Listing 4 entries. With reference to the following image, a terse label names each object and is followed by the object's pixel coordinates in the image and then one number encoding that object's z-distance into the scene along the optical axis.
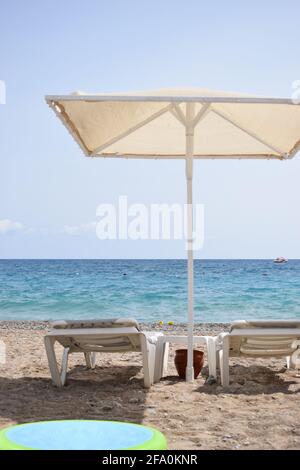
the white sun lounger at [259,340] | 5.38
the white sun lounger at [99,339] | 5.34
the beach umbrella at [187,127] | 5.12
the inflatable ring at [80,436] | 2.80
